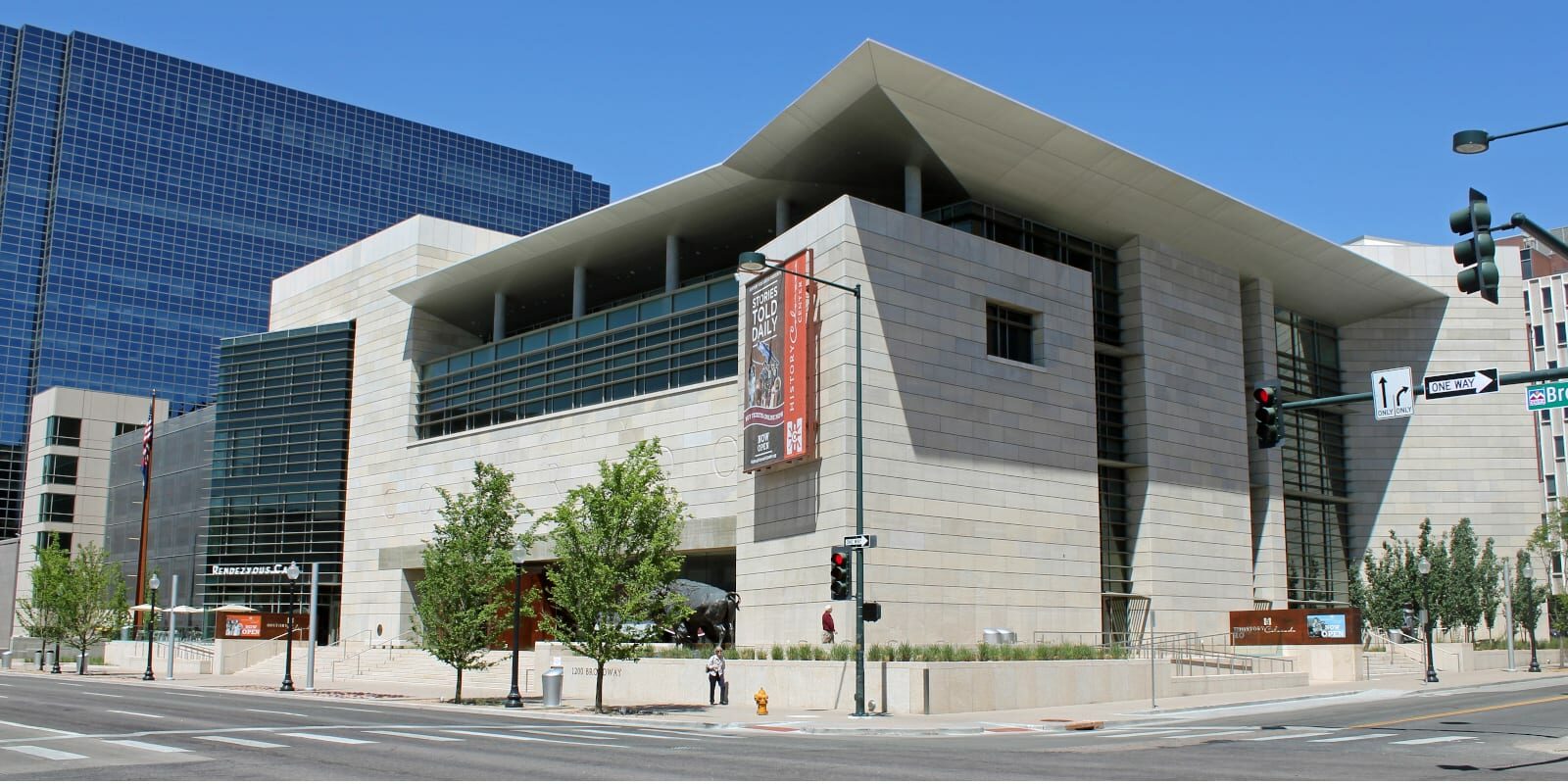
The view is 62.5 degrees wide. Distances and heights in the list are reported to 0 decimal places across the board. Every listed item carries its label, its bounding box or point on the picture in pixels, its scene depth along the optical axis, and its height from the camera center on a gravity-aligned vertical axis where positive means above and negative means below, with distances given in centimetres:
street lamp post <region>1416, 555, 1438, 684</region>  4550 -78
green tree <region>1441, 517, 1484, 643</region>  5988 +16
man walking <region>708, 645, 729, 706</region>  3559 -237
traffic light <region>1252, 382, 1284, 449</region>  2245 +301
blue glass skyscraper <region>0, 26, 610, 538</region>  14838 +4549
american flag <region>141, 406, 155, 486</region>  6794 +671
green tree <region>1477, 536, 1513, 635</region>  6119 +27
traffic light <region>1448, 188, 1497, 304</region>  1616 +429
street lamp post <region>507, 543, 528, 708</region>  3641 -52
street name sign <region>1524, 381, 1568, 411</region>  2058 +314
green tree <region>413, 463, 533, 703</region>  3797 +6
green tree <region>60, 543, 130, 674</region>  6303 -128
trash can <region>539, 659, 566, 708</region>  3612 -291
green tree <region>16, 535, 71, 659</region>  6406 -60
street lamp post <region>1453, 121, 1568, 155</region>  1725 +593
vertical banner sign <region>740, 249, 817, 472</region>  4206 +713
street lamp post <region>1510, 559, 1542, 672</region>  6172 +39
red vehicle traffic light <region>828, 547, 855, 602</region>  2989 +16
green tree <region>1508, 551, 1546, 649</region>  6147 -26
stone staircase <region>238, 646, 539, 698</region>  4741 -368
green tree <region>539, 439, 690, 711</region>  3406 +47
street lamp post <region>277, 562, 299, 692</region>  4567 -235
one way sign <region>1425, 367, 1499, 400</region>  2105 +337
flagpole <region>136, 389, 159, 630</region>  6794 +596
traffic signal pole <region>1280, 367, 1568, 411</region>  1945 +325
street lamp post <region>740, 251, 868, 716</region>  3008 +1
